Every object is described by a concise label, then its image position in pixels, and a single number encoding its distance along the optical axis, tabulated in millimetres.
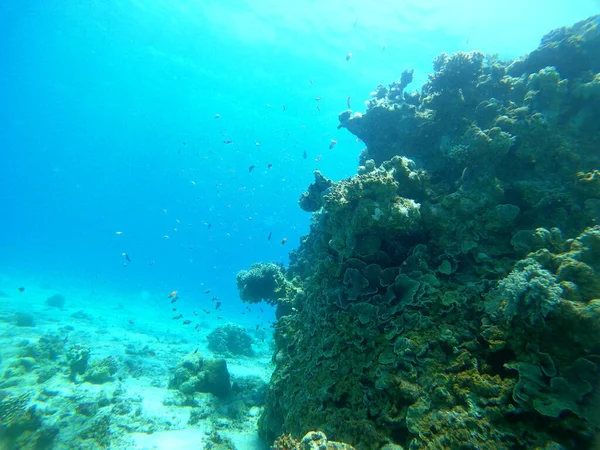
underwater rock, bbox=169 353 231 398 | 10938
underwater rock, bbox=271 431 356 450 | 3779
